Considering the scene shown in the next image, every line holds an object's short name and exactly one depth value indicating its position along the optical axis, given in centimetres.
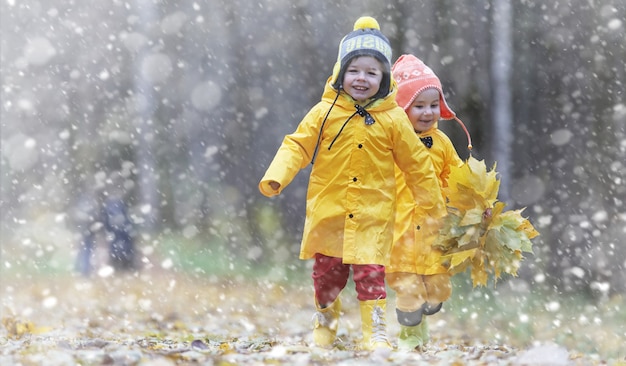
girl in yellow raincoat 1116
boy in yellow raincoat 1018
